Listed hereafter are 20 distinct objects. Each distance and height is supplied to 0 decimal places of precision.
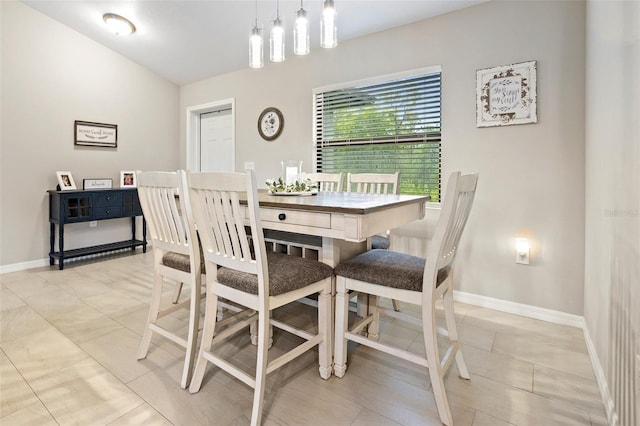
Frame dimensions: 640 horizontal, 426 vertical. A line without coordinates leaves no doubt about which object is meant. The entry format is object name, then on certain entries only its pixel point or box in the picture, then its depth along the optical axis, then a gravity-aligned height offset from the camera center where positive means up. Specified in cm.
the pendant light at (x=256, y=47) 231 +111
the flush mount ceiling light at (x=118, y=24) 346 +193
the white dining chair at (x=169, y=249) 167 -21
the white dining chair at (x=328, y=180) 293 +25
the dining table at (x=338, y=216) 145 -3
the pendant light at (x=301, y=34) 207 +110
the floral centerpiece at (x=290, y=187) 212 +14
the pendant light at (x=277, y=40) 224 +112
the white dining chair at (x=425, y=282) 139 -34
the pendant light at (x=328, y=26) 199 +110
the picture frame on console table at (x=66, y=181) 383 +32
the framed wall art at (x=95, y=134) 405 +93
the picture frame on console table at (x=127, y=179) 445 +40
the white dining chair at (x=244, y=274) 135 -29
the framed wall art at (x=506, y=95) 239 +83
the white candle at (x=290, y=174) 220 +23
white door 474 +98
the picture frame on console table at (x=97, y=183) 411 +32
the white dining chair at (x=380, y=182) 261 +22
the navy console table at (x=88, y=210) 368 -1
